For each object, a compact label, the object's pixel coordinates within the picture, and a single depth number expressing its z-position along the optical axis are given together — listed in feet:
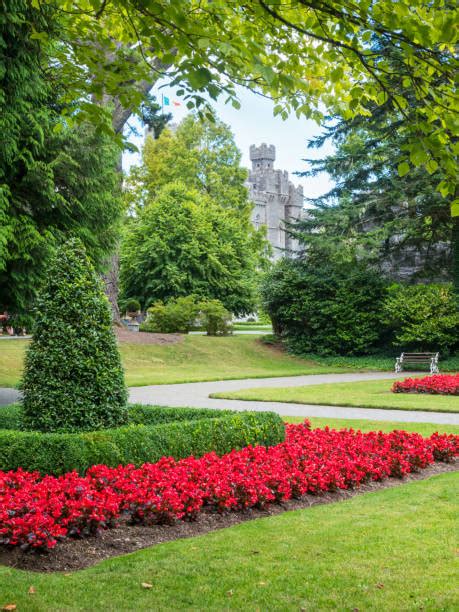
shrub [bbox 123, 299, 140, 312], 116.78
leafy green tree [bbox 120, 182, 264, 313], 117.70
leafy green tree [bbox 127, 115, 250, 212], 159.74
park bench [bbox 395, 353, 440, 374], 81.00
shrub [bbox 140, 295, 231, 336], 99.66
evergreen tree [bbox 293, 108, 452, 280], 83.82
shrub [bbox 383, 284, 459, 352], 83.10
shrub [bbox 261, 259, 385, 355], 92.79
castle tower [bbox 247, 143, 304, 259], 292.81
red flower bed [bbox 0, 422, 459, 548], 16.99
